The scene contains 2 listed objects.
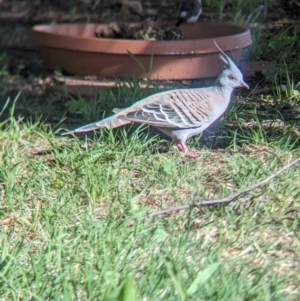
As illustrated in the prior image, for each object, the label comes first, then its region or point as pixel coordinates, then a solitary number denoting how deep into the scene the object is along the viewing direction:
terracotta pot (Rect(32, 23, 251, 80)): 11.35
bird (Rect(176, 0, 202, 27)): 13.13
